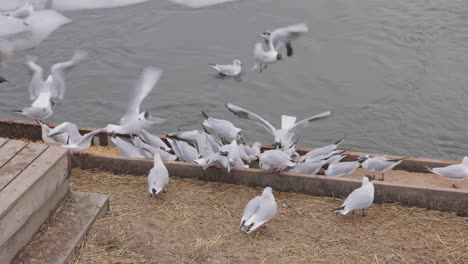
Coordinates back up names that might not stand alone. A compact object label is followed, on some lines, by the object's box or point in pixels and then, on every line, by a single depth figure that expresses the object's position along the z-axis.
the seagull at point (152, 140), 10.61
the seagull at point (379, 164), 9.70
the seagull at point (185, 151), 10.24
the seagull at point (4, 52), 14.80
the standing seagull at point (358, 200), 8.48
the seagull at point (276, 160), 9.30
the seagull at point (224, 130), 10.87
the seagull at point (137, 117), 11.23
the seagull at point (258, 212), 8.20
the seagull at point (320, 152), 10.16
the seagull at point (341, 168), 9.69
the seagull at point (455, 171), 9.55
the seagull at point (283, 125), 10.68
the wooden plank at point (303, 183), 8.83
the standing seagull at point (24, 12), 19.66
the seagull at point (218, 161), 9.36
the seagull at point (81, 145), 9.99
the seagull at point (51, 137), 10.52
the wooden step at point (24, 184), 6.79
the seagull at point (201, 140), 10.22
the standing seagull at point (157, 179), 8.93
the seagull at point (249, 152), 10.09
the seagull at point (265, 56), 16.62
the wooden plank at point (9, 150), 7.62
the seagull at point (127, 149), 10.37
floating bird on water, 16.44
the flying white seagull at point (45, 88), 12.43
